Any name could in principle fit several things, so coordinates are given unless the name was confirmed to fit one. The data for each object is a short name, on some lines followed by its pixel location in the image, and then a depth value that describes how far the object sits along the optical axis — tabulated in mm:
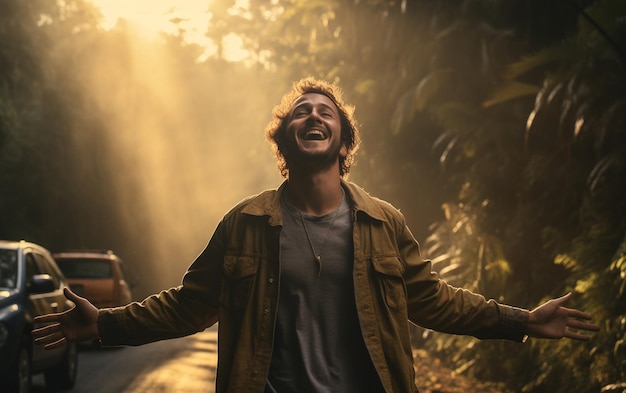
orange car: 20203
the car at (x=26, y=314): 9812
